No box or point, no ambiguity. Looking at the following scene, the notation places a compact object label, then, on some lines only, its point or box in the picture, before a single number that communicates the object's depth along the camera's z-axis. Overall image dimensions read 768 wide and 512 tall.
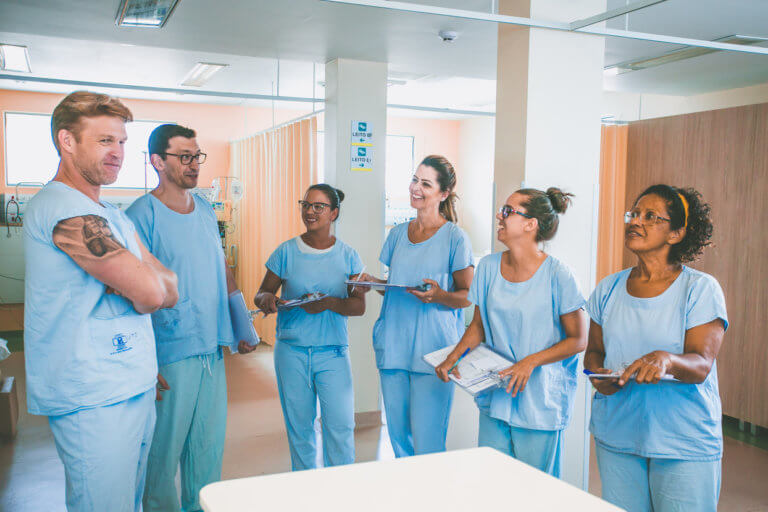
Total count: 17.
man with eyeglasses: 2.33
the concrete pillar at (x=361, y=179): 4.29
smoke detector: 3.69
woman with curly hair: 1.83
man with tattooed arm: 1.68
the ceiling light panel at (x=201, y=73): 5.71
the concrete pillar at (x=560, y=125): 2.75
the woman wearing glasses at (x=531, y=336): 2.17
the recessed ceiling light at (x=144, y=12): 2.98
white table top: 1.12
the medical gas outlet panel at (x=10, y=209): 6.80
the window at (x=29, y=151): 7.36
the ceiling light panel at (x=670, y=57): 4.00
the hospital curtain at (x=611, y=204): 5.35
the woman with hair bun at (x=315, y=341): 2.86
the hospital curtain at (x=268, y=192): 5.39
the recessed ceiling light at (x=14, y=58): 4.92
